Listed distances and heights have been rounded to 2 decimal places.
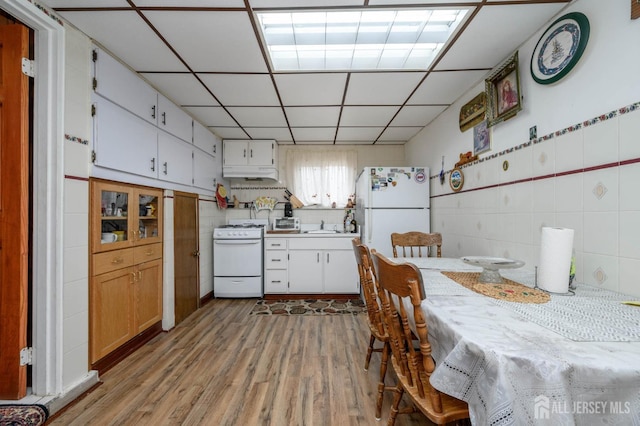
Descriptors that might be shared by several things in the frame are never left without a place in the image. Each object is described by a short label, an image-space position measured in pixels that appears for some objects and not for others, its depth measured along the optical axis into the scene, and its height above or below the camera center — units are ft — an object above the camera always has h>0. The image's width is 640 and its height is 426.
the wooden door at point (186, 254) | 9.36 -1.51
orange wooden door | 4.93 +0.27
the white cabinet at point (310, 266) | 11.93 -2.40
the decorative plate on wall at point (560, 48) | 4.73 +3.29
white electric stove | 11.91 -2.14
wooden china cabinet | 6.15 -1.48
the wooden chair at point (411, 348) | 3.02 -1.80
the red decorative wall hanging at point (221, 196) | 12.81 +0.96
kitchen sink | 12.94 -0.86
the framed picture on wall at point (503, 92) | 6.17 +3.11
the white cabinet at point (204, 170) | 10.74 +2.00
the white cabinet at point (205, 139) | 10.77 +3.41
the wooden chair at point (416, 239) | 8.27 -0.82
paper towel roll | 3.85 -0.68
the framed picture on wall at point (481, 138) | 7.36 +2.23
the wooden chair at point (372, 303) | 4.88 -1.87
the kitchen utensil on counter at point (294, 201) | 14.07 +0.74
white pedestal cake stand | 4.51 -0.94
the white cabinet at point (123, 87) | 6.11 +3.43
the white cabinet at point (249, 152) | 13.08 +3.17
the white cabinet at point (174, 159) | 8.48 +2.00
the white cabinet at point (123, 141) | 6.09 +1.99
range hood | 13.08 +2.19
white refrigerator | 10.88 +0.47
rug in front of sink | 10.27 -3.89
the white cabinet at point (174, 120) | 8.49 +3.42
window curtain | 14.14 +2.13
